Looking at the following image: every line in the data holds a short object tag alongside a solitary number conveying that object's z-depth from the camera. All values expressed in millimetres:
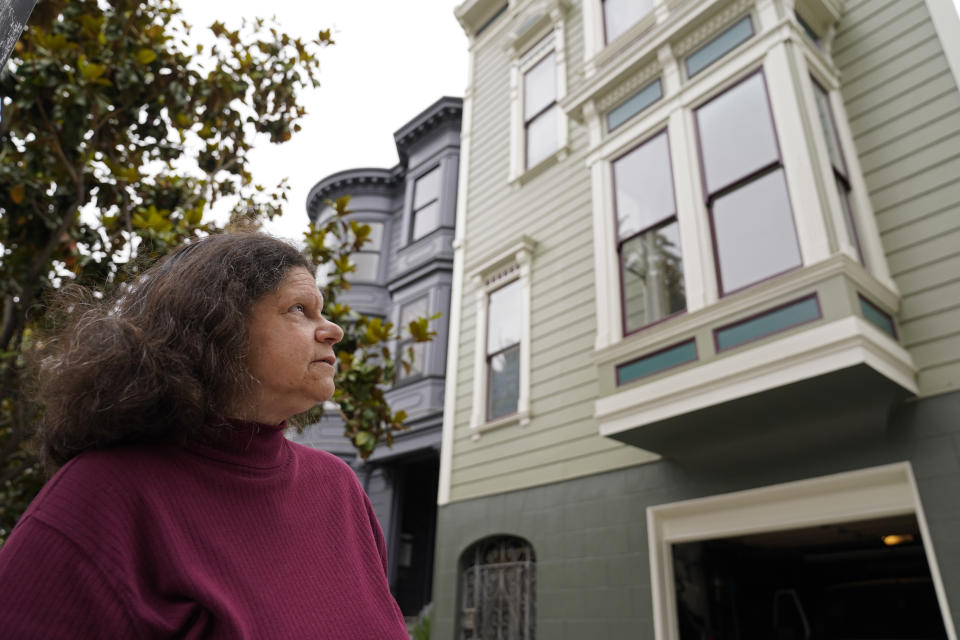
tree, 3967
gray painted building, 12188
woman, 944
